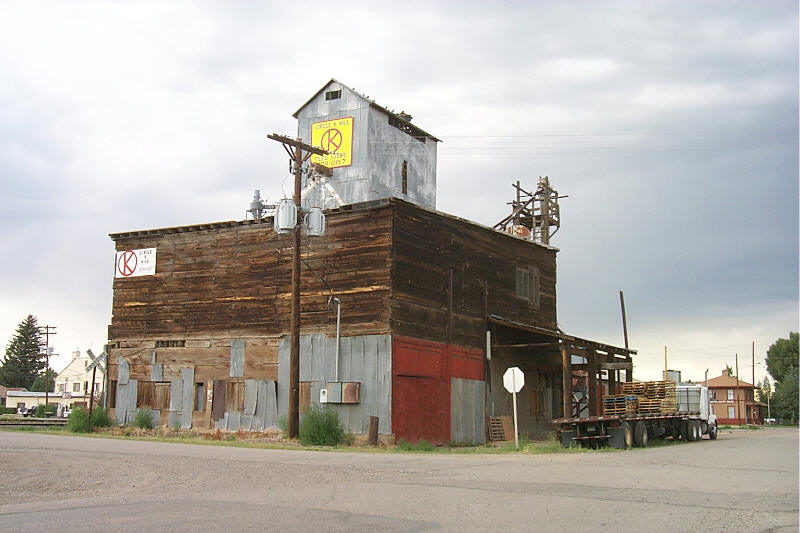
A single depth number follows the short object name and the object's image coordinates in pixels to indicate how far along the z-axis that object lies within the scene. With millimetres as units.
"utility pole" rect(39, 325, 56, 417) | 72125
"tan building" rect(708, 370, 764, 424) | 96938
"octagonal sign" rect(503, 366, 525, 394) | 25234
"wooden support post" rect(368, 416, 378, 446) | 28141
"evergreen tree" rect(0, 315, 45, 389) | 110375
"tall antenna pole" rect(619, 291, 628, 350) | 52844
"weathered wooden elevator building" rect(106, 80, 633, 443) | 29844
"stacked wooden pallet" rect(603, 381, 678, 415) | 31778
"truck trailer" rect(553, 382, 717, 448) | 27578
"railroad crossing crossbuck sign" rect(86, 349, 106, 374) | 36984
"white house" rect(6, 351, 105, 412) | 99825
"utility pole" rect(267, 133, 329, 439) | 27984
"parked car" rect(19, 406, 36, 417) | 66112
